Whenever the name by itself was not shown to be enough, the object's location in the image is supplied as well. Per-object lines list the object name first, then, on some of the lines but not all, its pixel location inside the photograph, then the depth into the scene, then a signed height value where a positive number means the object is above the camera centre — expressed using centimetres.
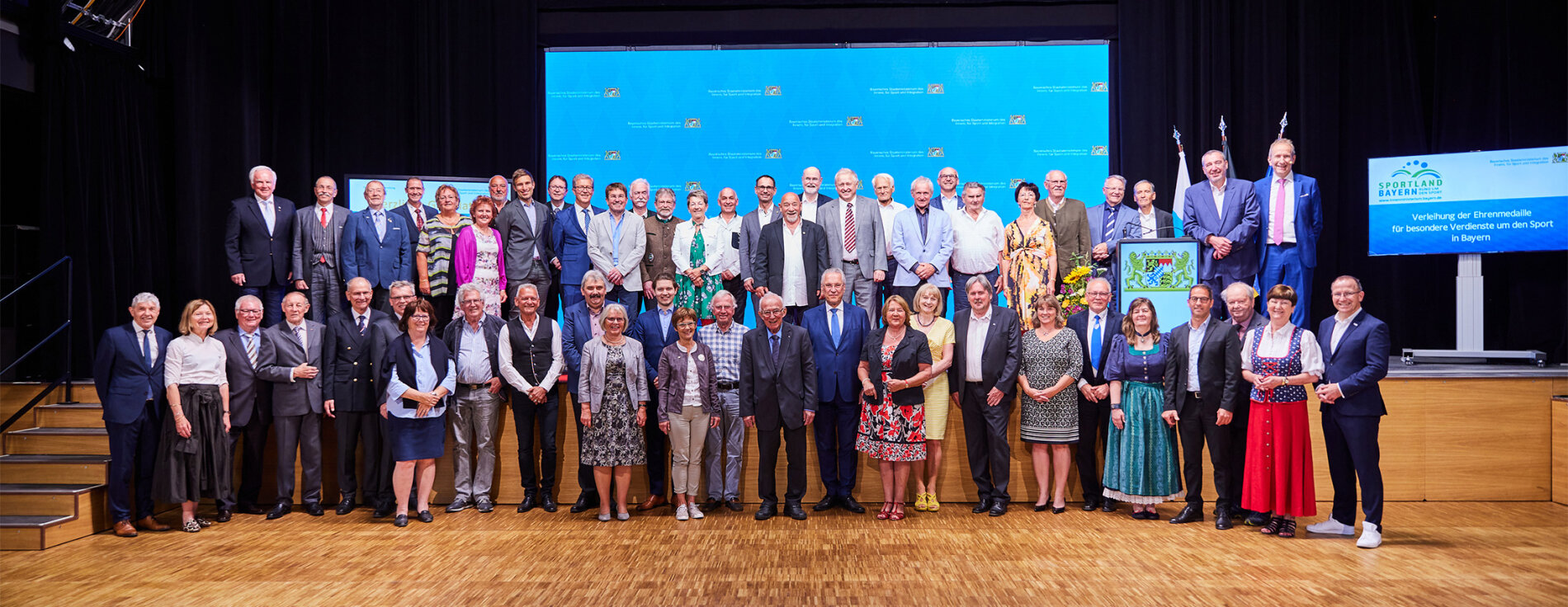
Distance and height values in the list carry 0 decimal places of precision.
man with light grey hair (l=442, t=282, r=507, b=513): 571 -55
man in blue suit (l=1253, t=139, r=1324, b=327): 645 +52
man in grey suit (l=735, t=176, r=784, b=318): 658 +54
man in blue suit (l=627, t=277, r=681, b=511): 575 -21
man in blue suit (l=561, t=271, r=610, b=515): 572 -16
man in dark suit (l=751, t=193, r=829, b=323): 633 +30
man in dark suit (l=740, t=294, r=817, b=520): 548 -48
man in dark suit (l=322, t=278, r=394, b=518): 572 -45
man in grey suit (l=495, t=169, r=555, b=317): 669 +41
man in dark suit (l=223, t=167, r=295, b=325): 639 +45
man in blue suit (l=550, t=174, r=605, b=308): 682 +41
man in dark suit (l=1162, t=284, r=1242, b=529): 510 -45
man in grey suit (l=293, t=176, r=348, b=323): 644 +34
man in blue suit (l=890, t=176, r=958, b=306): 655 +42
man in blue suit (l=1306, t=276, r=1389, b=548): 466 -41
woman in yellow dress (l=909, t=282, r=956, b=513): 554 -28
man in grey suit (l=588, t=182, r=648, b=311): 665 +39
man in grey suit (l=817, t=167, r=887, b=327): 651 +43
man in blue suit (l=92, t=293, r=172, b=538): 525 -44
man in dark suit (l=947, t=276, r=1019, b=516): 555 -45
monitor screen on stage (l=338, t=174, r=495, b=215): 769 +94
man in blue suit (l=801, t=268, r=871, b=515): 563 -43
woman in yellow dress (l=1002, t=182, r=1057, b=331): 650 +27
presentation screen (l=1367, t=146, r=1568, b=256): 695 +71
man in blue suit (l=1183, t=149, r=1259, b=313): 652 +52
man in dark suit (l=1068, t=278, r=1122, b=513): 564 -40
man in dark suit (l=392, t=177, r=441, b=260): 697 +72
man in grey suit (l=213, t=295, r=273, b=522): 565 -54
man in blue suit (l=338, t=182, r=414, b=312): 647 +39
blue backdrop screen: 877 +172
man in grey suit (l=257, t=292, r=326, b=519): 571 -50
